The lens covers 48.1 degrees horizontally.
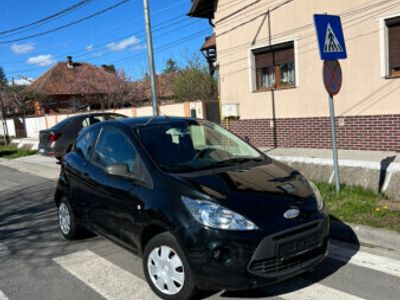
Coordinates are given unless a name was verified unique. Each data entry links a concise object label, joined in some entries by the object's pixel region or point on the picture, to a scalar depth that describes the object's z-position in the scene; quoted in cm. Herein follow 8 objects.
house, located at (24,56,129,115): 4500
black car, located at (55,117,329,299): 357
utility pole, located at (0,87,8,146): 2695
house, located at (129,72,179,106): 4379
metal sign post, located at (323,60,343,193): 668
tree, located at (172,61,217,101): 3244
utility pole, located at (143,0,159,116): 1205
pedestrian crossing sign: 649
